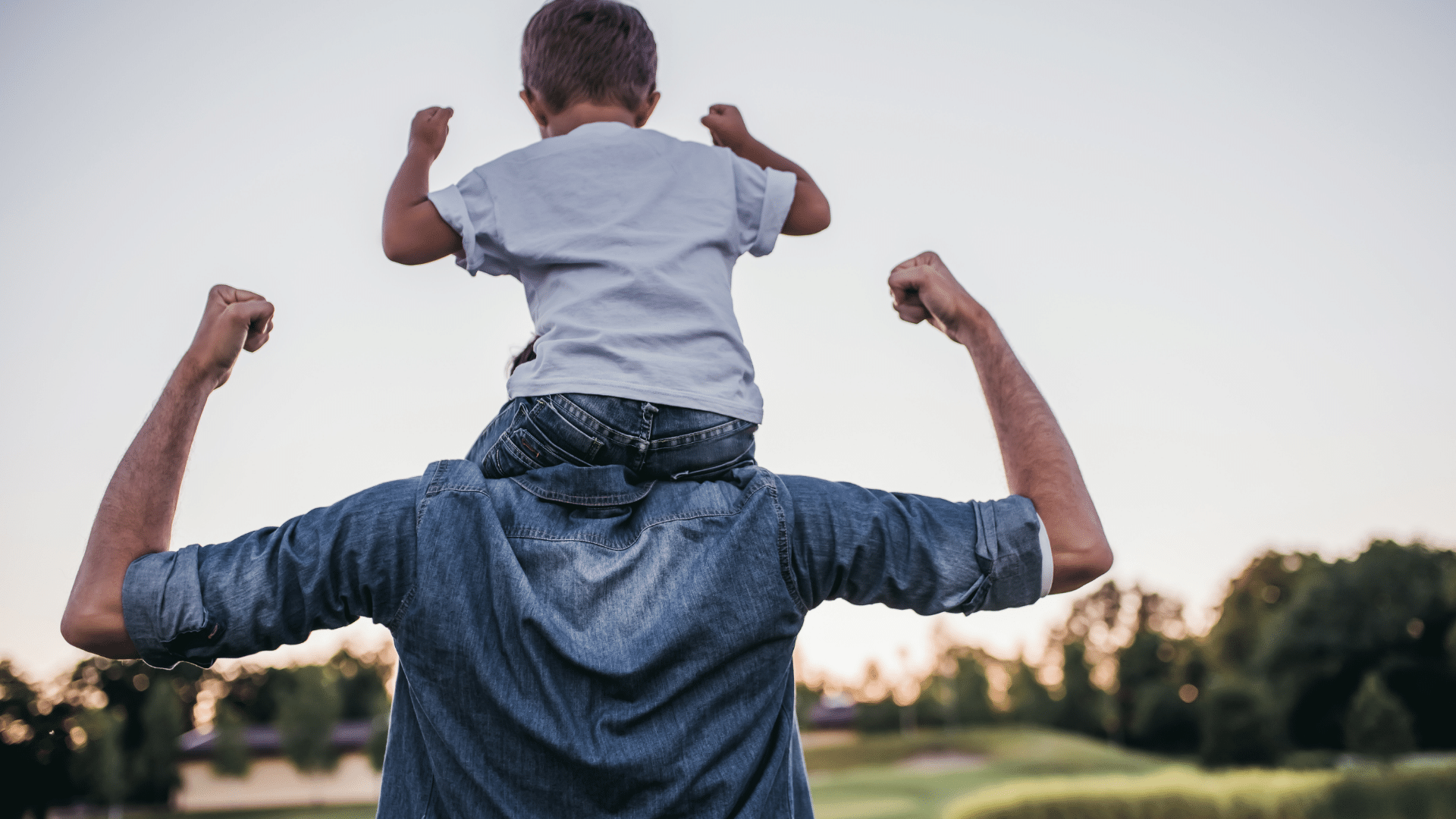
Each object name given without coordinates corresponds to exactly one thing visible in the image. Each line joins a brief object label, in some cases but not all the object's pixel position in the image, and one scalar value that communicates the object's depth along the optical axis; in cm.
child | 155
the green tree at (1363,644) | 3744
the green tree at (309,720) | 5056
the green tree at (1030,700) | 5600
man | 138
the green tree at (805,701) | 6129
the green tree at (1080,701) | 5331
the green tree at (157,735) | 4009
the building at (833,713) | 6681
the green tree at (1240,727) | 3606
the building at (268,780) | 4866
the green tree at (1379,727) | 3375
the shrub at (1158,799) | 2425
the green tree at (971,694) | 6066
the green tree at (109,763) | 3174
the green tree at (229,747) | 4944
